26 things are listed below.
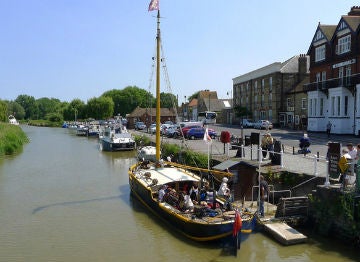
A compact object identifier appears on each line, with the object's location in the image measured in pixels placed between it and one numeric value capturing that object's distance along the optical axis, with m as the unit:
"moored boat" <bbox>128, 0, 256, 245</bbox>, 13.30
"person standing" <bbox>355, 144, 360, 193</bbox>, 13.12
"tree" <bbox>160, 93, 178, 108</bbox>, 133.70
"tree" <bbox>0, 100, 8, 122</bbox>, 83.44
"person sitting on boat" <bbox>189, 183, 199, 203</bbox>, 16.00
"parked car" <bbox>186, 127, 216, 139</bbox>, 42.38
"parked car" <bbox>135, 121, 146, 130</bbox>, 71.34
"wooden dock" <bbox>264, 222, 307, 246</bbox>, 13.44
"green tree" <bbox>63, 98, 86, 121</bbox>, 131.31
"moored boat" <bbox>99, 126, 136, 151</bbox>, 45.69
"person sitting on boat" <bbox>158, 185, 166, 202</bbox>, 16.44
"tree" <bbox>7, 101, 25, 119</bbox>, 183.12
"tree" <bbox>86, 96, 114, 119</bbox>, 113.31
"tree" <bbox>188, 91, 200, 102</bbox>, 157.80
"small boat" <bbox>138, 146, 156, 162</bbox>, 33.92
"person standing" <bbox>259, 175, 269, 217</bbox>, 15.08
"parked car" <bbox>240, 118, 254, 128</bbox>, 62.82
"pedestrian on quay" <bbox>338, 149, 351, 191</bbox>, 13.46
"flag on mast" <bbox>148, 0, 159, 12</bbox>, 20.61
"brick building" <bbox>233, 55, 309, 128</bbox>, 57.50
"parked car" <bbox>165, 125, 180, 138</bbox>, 45.49
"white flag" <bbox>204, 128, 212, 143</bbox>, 18.70
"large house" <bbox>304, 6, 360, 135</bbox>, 41.20
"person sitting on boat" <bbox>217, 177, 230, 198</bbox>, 15.62
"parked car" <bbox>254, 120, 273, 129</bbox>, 55.12
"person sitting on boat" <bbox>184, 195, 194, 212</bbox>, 14.88
